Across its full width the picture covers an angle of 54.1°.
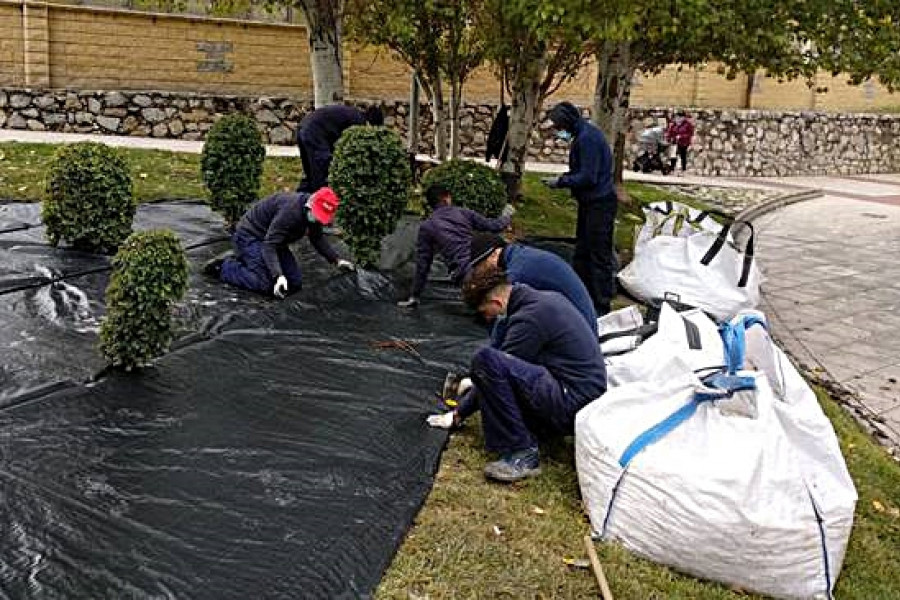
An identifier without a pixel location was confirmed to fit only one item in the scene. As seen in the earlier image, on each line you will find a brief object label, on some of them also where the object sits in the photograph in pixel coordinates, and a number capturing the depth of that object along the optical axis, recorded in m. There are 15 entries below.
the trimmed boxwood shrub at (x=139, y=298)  4.29
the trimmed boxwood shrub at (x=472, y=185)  7.78
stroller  20.94
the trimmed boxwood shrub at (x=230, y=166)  7.72
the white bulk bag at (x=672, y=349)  3.88
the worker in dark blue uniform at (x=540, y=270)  4.35
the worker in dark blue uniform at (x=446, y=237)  6.16
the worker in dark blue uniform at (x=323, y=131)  8.36
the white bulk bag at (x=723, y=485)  3.11
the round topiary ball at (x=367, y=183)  6.89
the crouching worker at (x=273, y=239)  5.90
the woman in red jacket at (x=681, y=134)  21.23
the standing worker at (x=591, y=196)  6.62
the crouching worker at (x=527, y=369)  3.81
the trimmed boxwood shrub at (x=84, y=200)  6.46
